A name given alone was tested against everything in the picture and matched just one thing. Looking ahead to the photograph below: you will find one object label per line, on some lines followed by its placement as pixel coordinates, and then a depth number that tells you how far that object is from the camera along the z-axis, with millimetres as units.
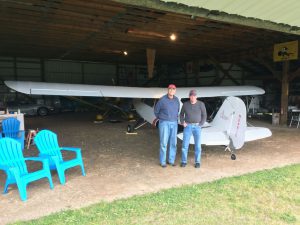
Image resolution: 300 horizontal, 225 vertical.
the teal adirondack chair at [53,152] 4648
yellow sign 10538
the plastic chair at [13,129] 7055
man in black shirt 5605
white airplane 5910
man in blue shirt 5582
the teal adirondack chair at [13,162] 4062
